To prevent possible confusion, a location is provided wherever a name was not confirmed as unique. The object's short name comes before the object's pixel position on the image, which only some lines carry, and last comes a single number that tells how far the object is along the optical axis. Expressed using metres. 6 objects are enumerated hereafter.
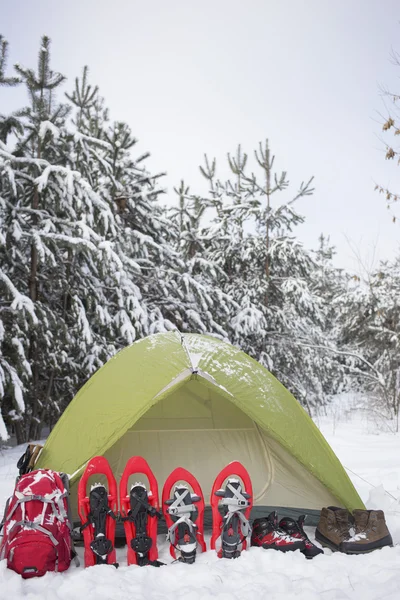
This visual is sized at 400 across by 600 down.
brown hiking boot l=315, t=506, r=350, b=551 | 2.51
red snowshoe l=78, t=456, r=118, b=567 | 2.28
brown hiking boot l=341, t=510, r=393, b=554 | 2.41
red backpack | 2.12
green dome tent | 2.74
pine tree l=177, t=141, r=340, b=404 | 8.61
